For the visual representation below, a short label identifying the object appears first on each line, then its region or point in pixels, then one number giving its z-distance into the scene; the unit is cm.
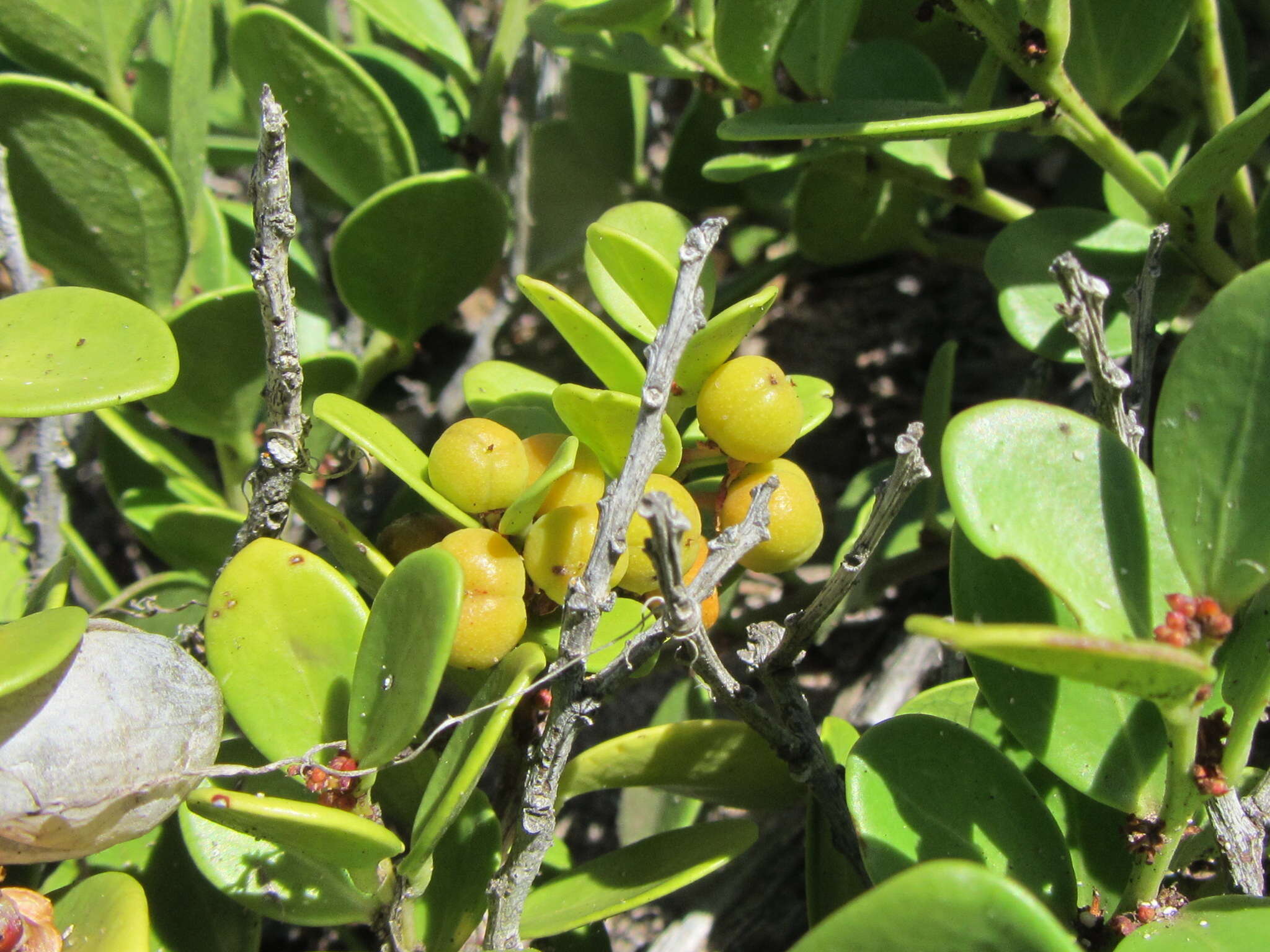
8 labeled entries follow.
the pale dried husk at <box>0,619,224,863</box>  11
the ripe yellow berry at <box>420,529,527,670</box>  12
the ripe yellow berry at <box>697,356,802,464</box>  12
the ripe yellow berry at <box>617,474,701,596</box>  12
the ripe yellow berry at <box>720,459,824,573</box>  12
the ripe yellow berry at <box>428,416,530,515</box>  12
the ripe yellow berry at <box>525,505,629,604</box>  12
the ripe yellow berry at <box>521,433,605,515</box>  12
